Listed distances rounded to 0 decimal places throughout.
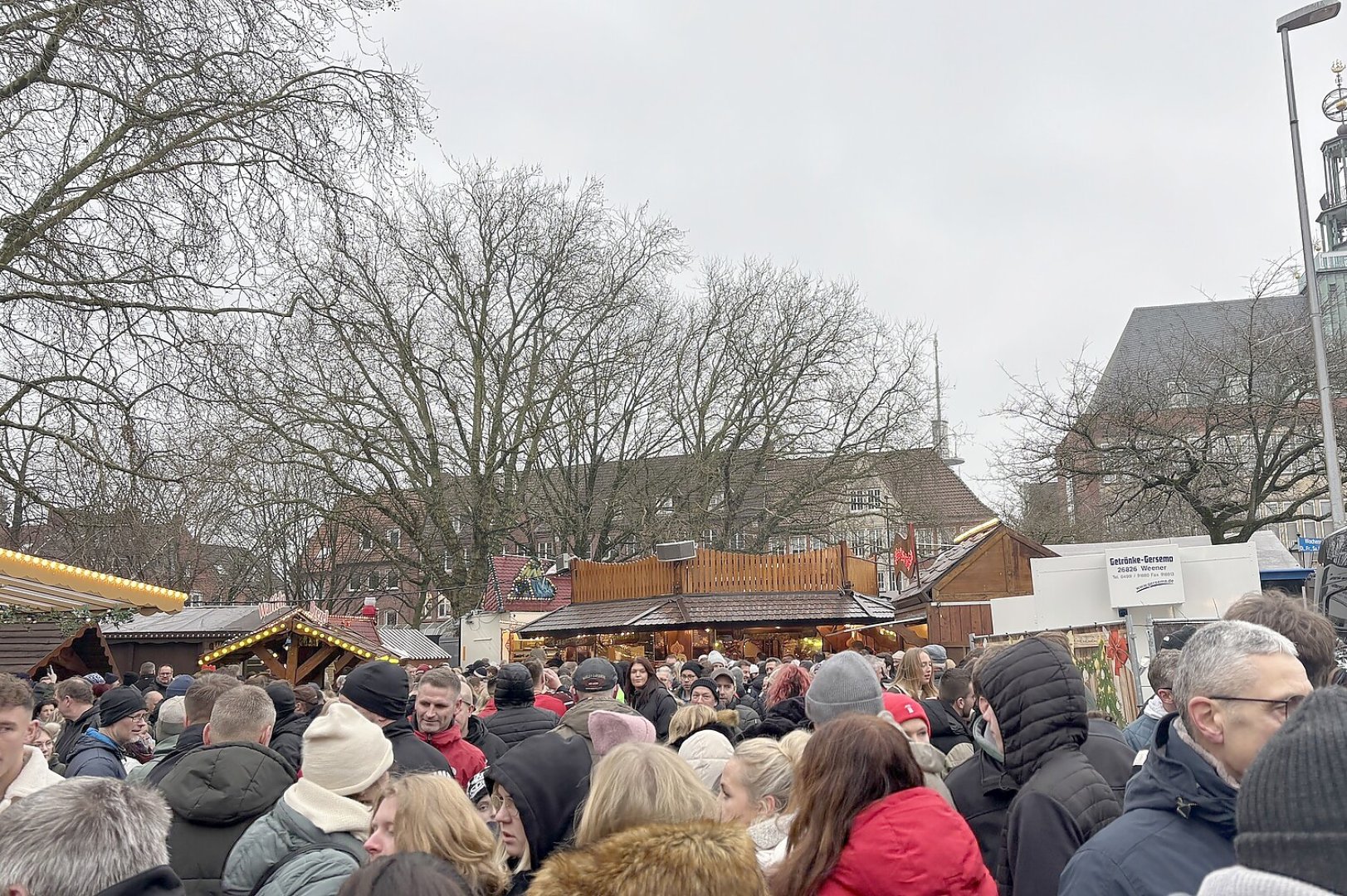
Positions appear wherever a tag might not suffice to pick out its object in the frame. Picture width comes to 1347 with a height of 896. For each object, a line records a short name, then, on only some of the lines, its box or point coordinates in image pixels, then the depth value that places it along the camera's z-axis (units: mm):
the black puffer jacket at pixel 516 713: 7121
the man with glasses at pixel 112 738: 5719
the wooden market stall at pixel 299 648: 15594
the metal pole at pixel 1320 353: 17391
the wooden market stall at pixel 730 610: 22078
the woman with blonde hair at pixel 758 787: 3736
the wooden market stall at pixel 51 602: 9164
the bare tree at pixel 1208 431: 22109
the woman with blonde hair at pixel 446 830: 3215
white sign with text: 13242
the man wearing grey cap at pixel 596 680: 7816
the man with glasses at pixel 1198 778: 2479
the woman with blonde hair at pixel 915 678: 7207
